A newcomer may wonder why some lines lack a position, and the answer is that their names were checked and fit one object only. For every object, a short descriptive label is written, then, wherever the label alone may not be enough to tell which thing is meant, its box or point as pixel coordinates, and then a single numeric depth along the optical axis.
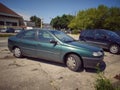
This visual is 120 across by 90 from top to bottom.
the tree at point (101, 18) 25.95
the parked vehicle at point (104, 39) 5.74
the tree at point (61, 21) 46.38
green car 3.19
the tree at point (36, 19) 62.83
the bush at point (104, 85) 2.04
